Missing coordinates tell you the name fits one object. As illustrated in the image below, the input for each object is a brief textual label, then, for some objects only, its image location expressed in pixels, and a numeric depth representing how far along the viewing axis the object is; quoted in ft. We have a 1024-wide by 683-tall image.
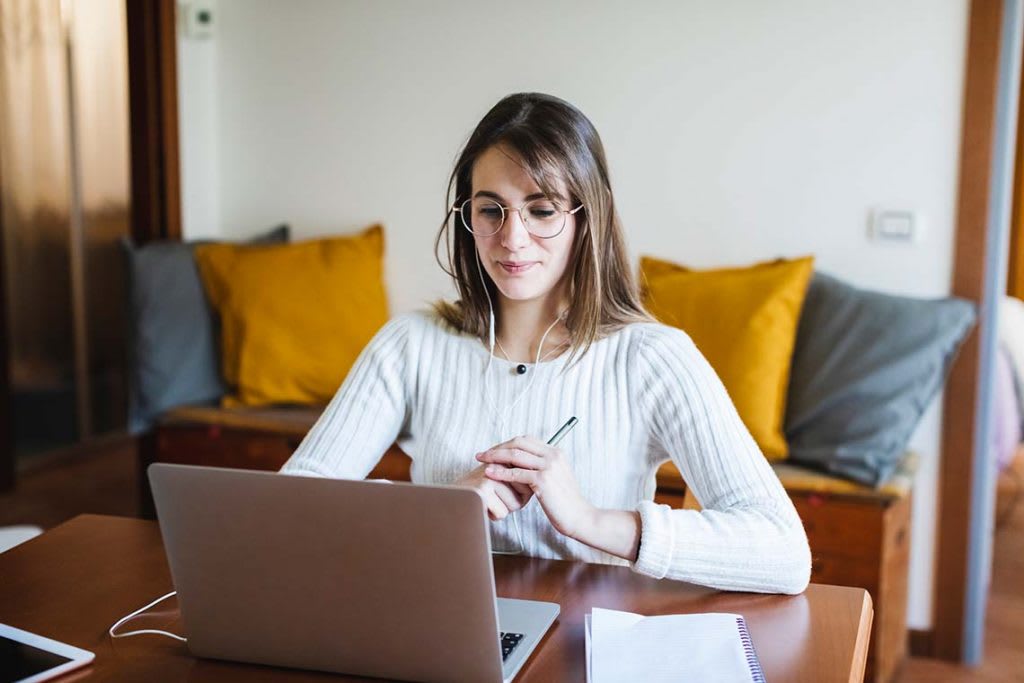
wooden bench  7.90
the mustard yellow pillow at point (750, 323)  8.36
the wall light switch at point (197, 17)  11.08
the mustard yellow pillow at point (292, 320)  10.16
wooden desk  3.58
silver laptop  3.24
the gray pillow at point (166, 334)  10.27
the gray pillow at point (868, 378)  8.03
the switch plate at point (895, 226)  8.93
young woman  4.92
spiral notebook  3.42
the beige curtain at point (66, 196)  12.90
